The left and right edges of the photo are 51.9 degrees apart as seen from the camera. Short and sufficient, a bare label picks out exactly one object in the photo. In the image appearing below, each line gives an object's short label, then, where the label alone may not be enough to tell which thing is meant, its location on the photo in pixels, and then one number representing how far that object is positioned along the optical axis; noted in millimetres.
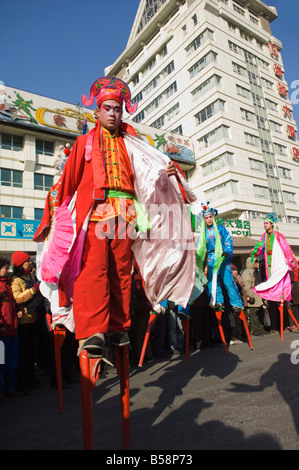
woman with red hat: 4219
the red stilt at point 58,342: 2820
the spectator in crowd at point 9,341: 3896
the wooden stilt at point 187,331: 3892
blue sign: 20344
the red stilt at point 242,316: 4938
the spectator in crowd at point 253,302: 7246
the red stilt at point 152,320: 3898
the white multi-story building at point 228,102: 30594
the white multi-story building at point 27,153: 21078
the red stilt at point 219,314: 4720
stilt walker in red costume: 1973
